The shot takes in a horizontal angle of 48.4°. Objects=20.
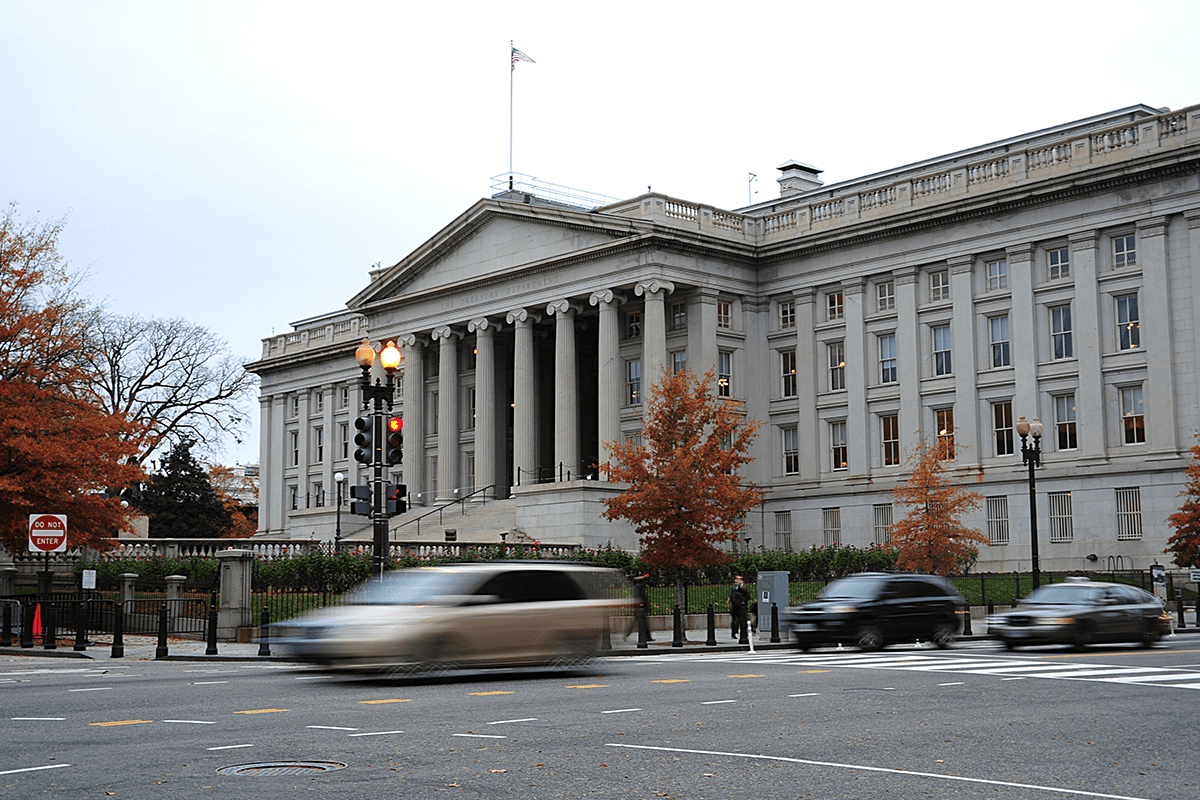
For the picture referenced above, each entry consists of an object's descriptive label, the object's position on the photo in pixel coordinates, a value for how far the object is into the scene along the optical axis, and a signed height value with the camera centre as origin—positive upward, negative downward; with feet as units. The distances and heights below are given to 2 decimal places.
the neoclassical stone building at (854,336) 168.96 +30.63
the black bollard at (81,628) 91.24 -5.55
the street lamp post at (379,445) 77.77 +5.94
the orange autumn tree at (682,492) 124.57 +4.79
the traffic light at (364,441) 77.77 +6.12
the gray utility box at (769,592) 105.40 -3.99
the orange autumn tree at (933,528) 153.48 +1.49
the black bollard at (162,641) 84.38 -5.93
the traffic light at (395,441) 77.36 +6.09
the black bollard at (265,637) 84.94 -5.96
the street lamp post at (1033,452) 118.93 +8.35
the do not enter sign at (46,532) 92.73 +1.12
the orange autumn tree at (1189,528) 144.87 +1.13
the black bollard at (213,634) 86.33 -5.68
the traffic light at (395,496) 76.48 +2.82
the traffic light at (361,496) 74.79 +2.79
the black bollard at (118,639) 86.02 -5.92
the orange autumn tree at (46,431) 105.09 +9.39
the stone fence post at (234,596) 101.14 -3.75
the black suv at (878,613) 87.61 -4.79
